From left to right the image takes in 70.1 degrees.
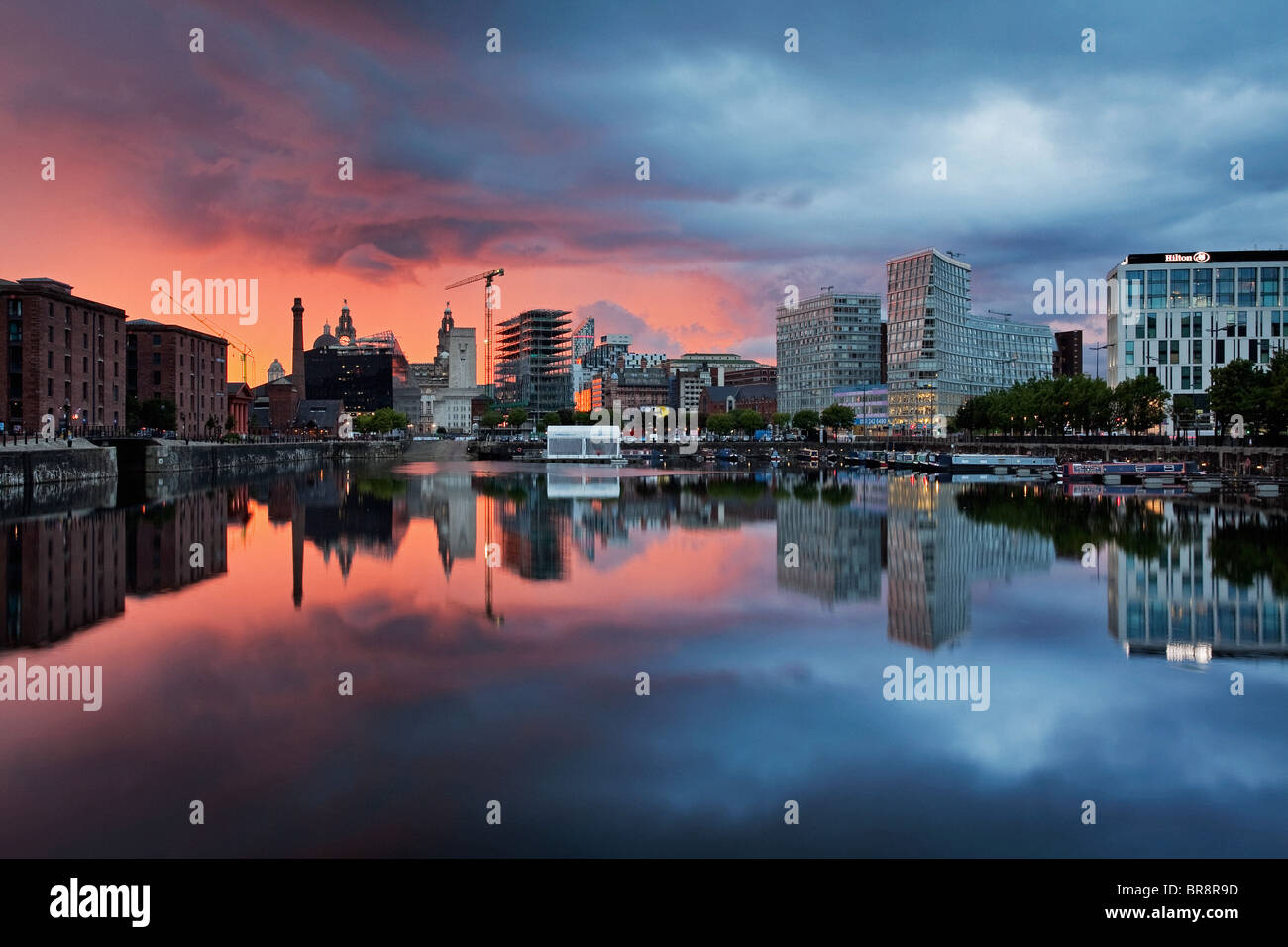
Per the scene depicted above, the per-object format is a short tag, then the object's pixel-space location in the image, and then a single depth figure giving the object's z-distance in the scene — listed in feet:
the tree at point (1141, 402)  333.83
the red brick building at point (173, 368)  365.81
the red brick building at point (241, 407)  521.24
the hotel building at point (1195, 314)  400.47
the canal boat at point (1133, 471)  259.39
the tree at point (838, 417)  651.25
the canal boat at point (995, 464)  329.11
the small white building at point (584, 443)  485.15
